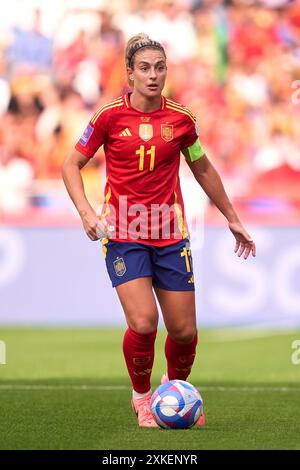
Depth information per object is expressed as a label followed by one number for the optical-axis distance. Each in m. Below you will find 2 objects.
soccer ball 12.66
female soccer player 13.31
